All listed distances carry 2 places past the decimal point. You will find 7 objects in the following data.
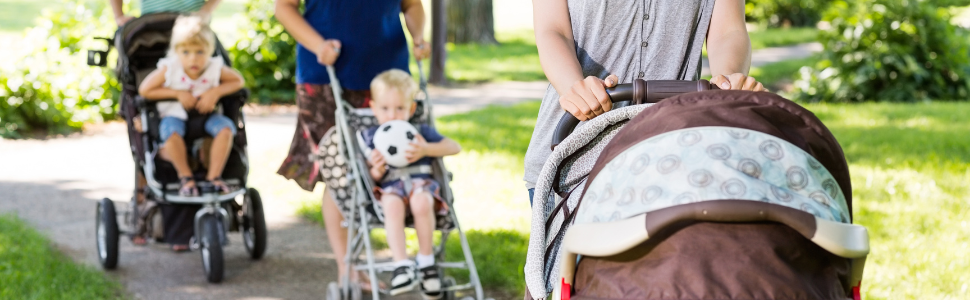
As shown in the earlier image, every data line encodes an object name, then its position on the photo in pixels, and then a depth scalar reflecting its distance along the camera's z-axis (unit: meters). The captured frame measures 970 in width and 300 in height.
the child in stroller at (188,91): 5.36
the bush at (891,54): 12.10
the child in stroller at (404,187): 4.37
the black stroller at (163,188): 5.36
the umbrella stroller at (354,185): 4.45
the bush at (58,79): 10.15
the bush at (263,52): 12.41
